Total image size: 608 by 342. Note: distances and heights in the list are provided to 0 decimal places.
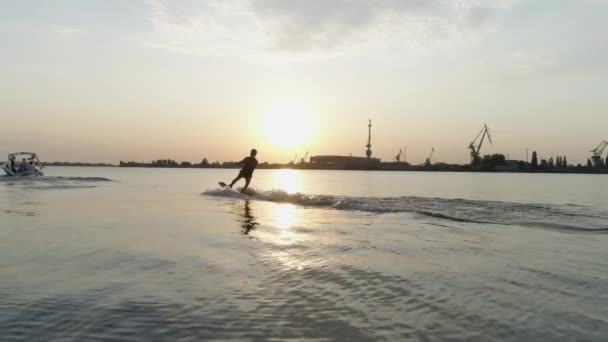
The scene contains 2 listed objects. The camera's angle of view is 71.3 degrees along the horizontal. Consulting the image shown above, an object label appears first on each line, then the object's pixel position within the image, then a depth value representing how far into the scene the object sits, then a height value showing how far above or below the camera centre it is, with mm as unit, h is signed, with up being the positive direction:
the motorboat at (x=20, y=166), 44938 -284
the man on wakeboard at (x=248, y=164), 28312 +339
